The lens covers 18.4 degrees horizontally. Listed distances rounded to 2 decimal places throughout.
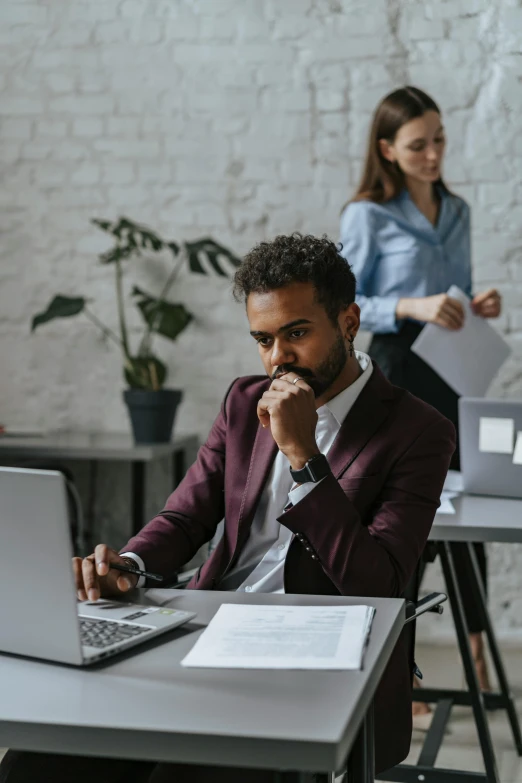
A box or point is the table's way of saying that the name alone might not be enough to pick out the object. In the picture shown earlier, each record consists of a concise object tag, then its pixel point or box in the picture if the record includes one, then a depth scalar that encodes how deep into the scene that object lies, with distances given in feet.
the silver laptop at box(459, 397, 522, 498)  10.57
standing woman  12.67
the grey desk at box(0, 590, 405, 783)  6.00
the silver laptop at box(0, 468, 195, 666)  7.10
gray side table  14.49
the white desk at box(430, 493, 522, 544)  9.81
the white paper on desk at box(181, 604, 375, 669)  7.42
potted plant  14.91
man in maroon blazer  8.56
